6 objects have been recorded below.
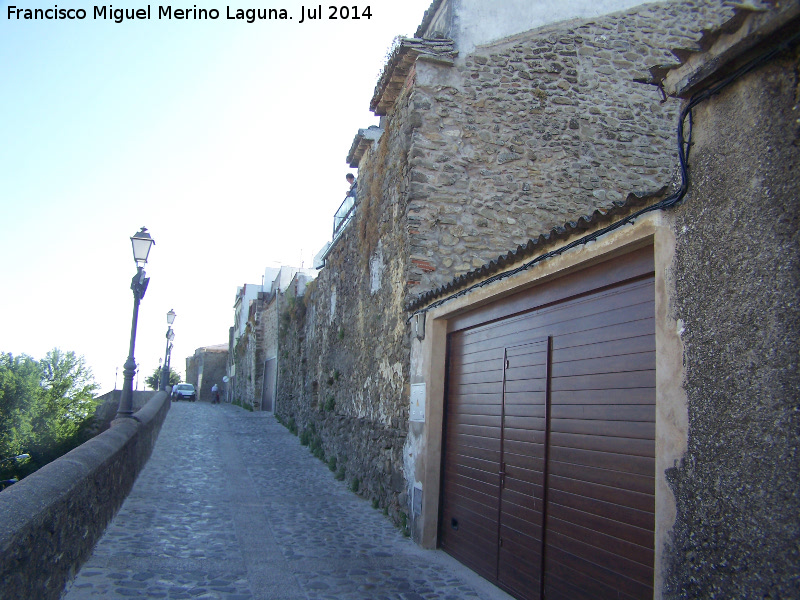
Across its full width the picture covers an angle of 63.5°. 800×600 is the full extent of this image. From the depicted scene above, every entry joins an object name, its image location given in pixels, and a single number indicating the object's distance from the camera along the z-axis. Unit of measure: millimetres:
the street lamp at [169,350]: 26828
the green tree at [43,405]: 24609
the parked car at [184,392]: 41156
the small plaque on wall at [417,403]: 7422
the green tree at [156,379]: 63566
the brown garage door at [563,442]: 4039
